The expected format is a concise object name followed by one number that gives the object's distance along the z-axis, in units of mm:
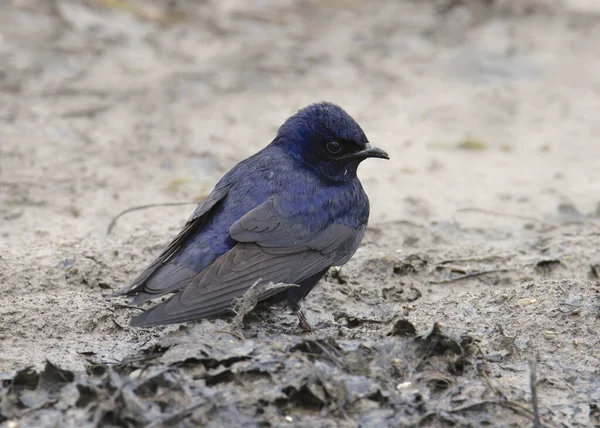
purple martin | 9398
